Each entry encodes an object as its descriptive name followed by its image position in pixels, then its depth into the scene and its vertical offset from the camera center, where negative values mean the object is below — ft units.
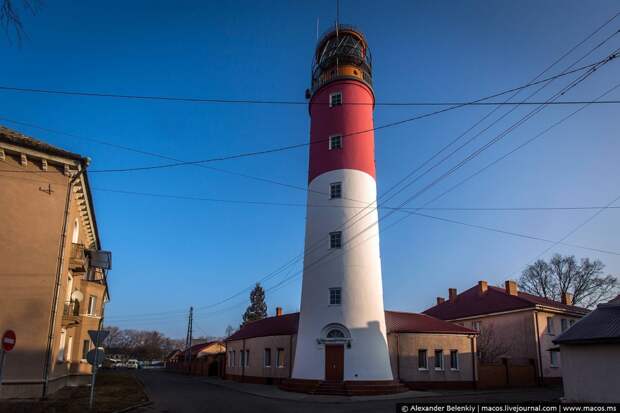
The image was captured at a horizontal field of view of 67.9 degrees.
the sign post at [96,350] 48.70 -2.51
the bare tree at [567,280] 163.73 +19.43
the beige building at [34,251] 55.88 +9.27
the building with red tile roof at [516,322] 115.55 +3.06
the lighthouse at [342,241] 81.51 +16.31
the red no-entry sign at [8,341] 37.39 -1.30
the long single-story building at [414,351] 93.40 -4.14
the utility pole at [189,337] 194.19 -4.07
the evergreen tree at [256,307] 242.37 +11.54
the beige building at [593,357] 57.31 -2.76
